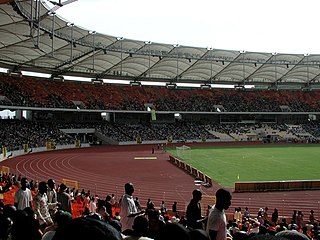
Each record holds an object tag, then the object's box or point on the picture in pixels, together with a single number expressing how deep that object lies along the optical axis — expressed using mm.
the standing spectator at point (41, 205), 7453
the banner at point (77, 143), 53069
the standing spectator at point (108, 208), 9969
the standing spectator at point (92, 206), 13489
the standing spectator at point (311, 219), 14794
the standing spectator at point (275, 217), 14430
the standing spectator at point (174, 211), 15328
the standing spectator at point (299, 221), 13969
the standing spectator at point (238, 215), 14688
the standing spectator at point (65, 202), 8180
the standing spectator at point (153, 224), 4328
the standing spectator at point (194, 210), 5742
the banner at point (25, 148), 43138
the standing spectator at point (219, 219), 4355
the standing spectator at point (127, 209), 6246
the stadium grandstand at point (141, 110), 24031
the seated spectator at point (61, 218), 4102
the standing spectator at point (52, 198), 9055
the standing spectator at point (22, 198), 7668
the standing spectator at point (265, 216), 14961
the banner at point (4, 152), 37381
